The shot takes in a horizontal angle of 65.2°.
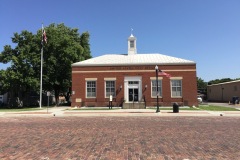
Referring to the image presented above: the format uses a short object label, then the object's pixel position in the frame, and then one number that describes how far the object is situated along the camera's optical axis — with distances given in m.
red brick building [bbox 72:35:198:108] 25.98
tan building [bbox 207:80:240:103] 37.99
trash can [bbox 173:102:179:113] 18.71
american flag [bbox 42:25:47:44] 26.19
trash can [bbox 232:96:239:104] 32.91
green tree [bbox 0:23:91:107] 28.87
